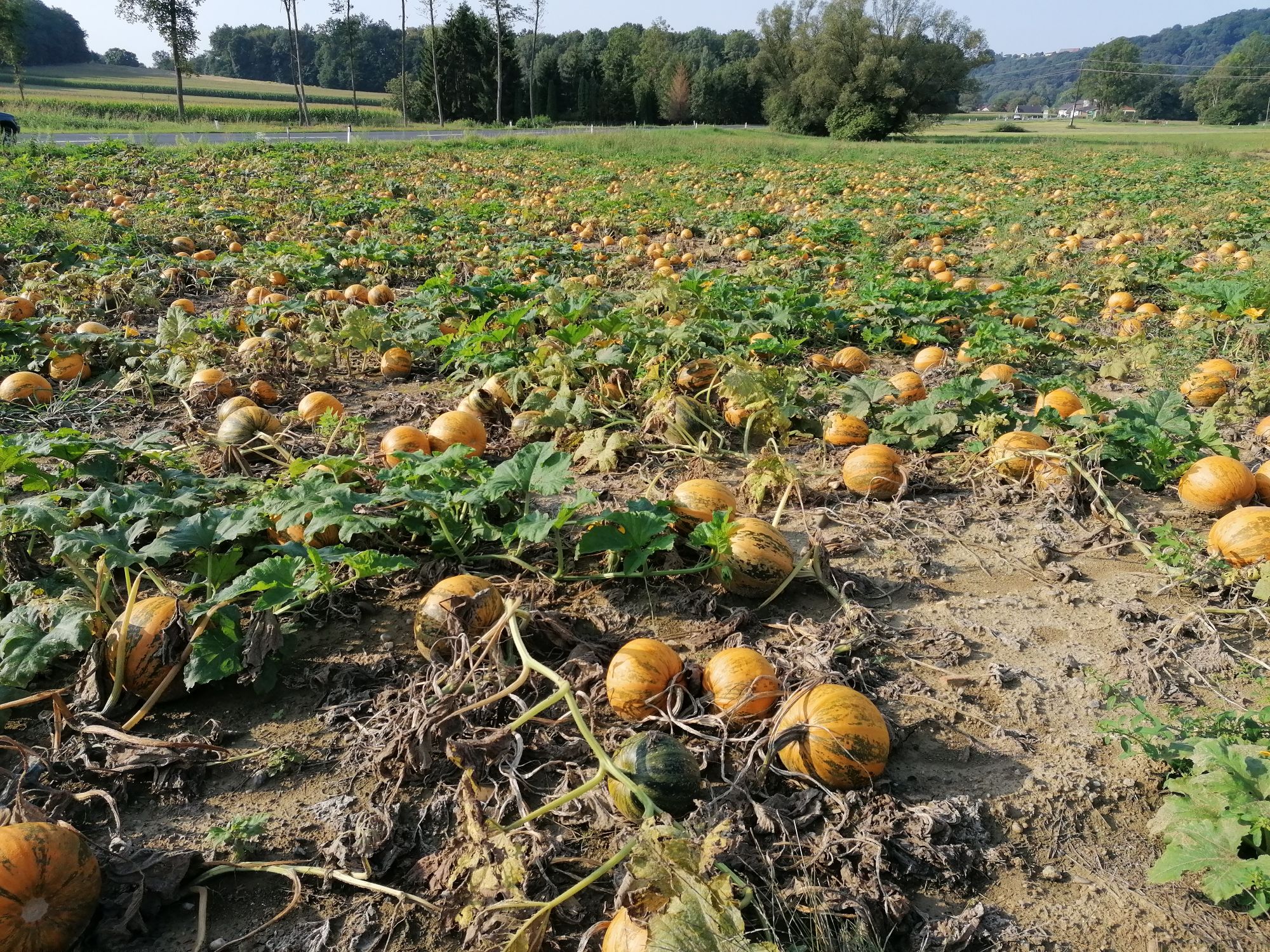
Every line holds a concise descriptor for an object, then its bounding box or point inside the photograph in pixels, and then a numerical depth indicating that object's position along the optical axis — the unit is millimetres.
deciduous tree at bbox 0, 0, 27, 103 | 51625
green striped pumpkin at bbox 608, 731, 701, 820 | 2299
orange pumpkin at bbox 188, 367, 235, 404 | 5609
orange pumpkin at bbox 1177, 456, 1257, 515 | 3967
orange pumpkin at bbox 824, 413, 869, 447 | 5023
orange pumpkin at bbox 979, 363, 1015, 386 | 5789
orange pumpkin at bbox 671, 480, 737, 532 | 3670
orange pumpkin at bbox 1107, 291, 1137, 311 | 8055
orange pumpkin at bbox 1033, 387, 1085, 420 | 4969
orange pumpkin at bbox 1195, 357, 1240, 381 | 5812
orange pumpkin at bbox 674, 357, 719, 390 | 5512
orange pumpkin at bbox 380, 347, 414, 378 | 6555
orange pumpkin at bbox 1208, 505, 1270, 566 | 3434
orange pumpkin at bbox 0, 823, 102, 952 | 1875
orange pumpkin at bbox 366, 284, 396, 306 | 8359
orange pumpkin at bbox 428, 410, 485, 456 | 4641
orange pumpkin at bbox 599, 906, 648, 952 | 1776
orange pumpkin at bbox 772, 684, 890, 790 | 2445
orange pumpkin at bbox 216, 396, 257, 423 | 5152
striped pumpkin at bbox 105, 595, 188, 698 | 2775
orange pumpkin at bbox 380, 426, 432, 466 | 4438
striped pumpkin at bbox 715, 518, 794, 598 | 3393
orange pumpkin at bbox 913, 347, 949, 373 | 6504
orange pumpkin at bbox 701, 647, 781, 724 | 2682
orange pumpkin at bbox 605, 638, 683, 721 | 2732
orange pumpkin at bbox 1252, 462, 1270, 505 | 4059
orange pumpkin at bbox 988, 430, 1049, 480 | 4402
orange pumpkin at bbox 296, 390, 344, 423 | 5254
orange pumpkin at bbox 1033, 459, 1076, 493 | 4203
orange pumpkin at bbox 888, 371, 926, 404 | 5562
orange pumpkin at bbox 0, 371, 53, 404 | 5504
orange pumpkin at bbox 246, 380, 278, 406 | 5770
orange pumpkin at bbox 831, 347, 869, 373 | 6609
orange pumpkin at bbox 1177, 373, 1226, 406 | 5555
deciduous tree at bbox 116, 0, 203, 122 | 49656
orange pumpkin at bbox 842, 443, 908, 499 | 4379
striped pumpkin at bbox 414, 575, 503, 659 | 2943
